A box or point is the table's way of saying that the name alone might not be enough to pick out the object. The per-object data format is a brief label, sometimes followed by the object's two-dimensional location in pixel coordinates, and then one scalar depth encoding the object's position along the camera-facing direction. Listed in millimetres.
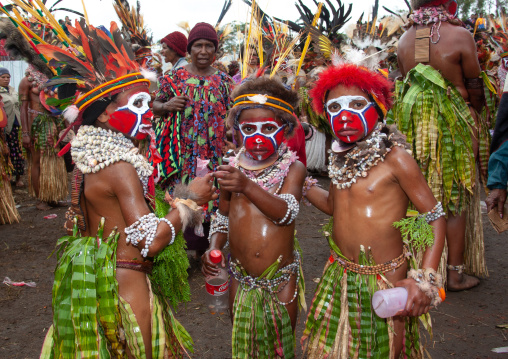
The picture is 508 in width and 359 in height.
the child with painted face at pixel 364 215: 2355
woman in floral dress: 4297
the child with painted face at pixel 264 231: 2602
